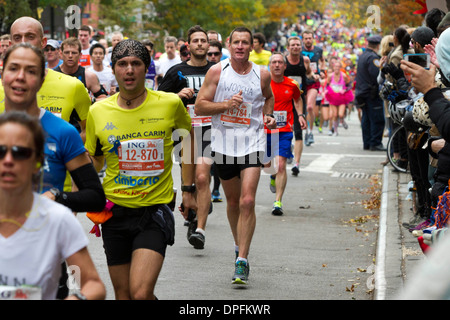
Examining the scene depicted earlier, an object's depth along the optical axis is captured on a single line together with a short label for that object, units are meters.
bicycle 15.08
